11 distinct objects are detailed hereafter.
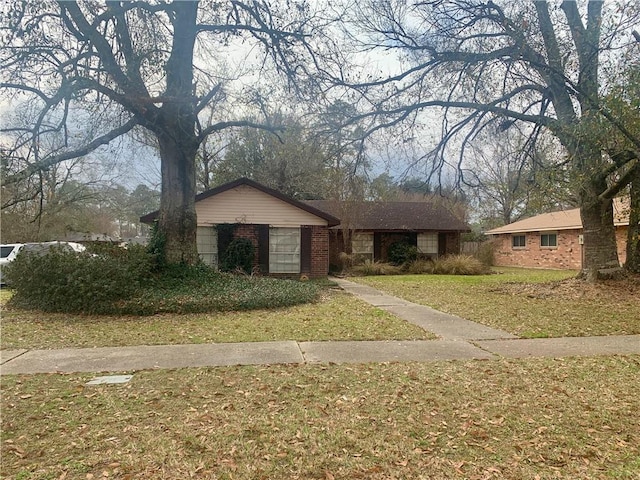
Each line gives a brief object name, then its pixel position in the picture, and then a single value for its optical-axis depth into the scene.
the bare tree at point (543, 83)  9.52
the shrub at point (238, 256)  16.38
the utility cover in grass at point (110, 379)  4.74
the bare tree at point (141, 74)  9.19
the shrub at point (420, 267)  21.86
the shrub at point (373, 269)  20.88
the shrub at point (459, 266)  21.25
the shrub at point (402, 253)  22.81
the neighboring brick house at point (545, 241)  23.61
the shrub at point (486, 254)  25.23
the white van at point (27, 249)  10.52
